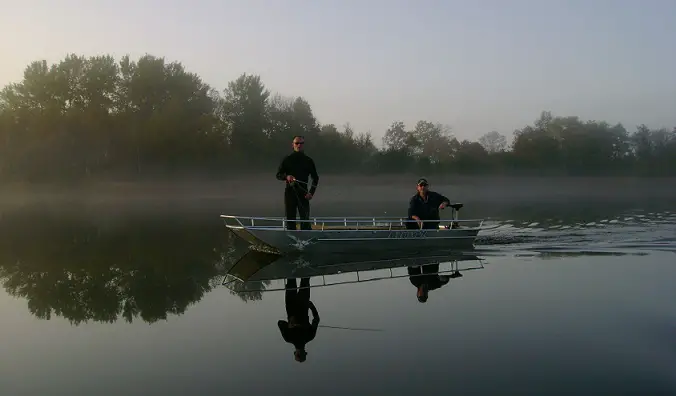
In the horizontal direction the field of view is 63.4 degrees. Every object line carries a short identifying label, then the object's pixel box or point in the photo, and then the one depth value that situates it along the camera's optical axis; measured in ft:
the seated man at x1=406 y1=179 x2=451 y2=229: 52.08
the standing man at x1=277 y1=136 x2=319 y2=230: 47.47
